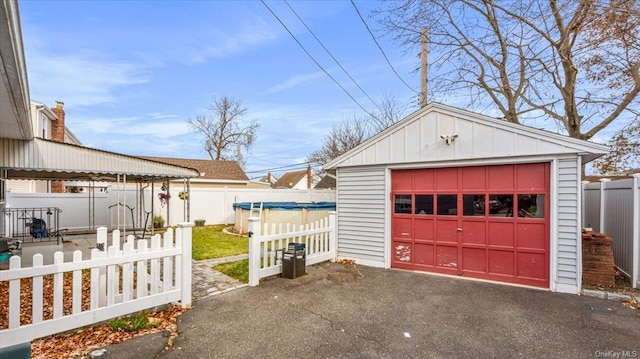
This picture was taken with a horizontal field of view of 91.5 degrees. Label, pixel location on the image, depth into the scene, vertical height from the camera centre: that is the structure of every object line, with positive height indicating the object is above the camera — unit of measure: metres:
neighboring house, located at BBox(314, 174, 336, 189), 27.86 -0.28
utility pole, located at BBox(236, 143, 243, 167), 33.94 +3.27
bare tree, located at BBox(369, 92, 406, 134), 20.97 +4.70
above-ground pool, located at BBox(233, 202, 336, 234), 11.75 -1.24
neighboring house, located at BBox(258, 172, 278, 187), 45.59 +0.27
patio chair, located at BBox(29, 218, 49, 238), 9.43 -1.51
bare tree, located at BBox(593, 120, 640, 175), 12.81 +1.28
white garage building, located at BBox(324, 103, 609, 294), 5.56 -0.40
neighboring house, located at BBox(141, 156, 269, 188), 22.26 +0.51
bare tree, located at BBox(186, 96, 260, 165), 33.25 +5.83
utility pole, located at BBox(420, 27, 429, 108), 9.39 +3.35
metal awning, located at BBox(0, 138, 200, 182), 7.51 +0.48
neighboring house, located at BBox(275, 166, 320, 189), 35.41 +0.00
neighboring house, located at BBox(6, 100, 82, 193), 14.00 +2.46
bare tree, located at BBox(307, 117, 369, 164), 25.11 +3.65
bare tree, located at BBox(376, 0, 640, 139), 9.02 +3.97
